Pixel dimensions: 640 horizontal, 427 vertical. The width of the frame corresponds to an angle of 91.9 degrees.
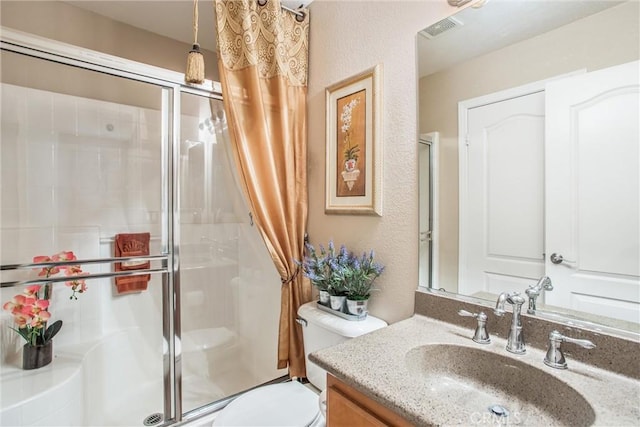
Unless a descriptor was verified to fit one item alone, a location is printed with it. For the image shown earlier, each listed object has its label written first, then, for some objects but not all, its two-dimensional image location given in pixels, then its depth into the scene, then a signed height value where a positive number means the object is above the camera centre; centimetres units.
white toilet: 118 -78
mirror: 79 +41
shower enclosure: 150 -17
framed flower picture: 130 +31
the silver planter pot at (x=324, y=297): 136 -37
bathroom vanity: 62 -39
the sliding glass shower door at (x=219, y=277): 183 -42
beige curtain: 146 +44
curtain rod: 159 +105
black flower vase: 151 -71
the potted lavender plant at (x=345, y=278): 127 -27
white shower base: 136 -89
